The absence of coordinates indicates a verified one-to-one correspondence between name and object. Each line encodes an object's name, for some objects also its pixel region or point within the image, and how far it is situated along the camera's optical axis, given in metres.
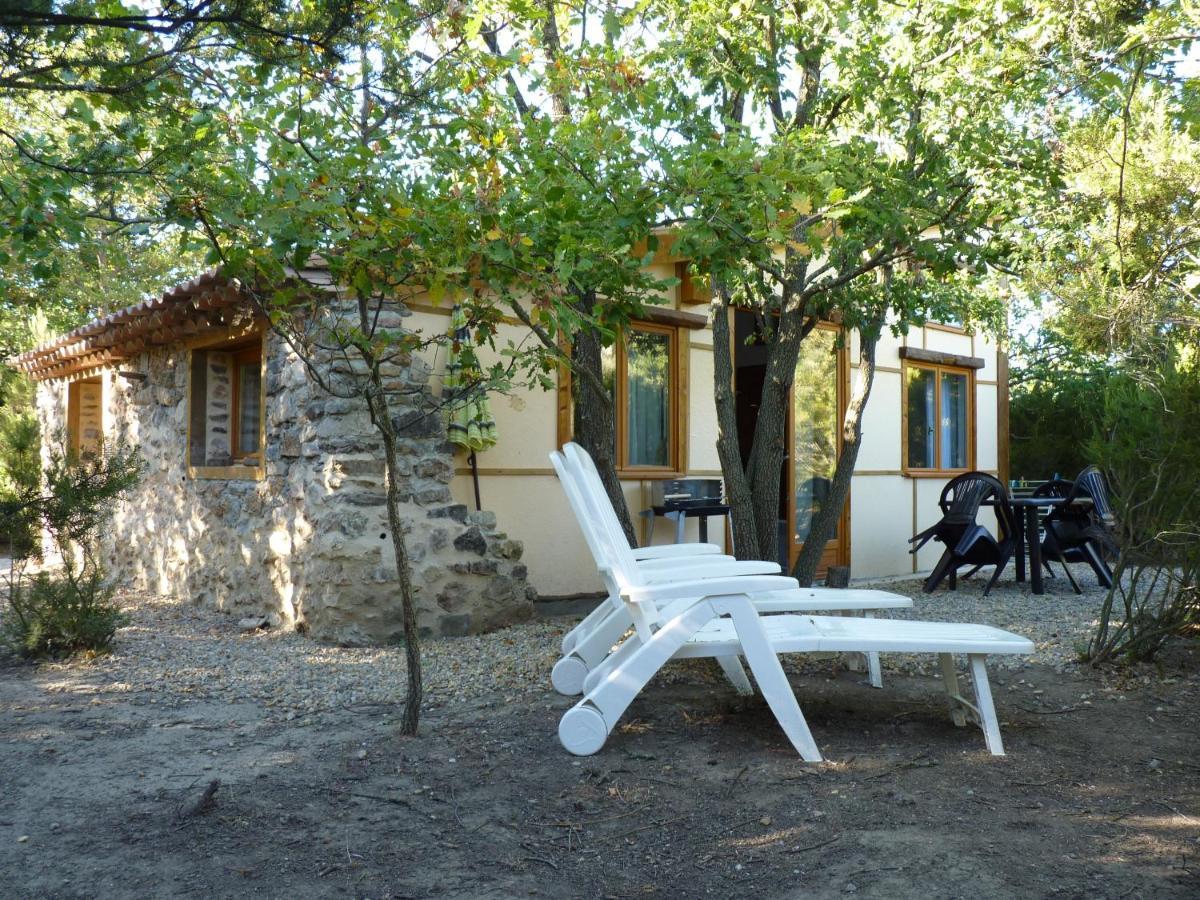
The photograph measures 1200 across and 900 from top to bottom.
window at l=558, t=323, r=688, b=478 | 7.55
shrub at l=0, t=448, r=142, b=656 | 5.52
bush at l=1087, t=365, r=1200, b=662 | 4.52
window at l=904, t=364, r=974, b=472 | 10.27
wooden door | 9.18
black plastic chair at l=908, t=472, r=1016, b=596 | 8.23
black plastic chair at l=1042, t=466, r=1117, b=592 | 8.24
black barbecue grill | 7.46
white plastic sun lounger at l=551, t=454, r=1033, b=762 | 3.45
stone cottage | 5.93
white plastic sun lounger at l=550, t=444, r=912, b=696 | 3.98
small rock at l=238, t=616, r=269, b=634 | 6.46
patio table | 8.10
